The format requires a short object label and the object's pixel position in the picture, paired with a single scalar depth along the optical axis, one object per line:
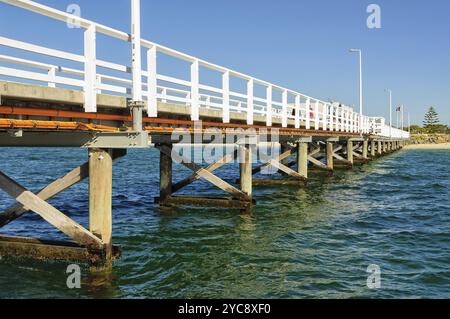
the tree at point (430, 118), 131.15
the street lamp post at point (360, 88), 34.46
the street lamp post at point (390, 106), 62.17
